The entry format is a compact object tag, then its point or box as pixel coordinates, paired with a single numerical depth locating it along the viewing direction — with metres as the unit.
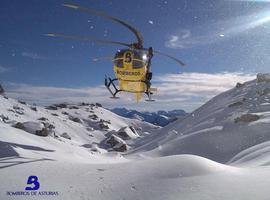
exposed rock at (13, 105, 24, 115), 39.73
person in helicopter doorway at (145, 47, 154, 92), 9.99
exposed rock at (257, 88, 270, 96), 27.48
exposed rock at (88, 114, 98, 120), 61.89
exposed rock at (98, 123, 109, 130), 54.66
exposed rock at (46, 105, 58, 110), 61.46
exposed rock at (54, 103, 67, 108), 66.40
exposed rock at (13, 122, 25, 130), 21.56
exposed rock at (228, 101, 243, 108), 27.37
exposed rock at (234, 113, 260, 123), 20.87
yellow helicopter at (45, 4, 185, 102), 9.62
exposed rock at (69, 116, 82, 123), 53.89
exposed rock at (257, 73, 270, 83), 34.68
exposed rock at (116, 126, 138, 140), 47.27
